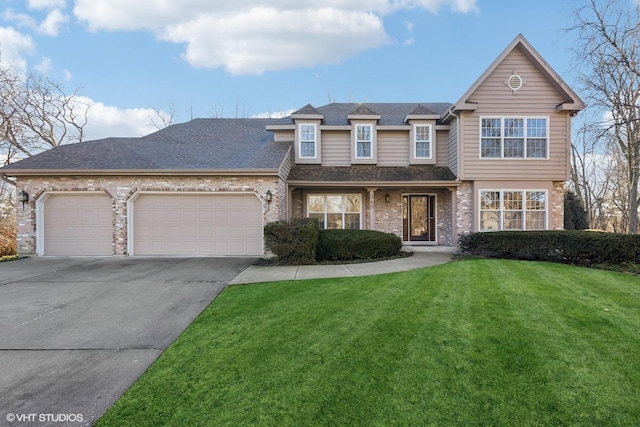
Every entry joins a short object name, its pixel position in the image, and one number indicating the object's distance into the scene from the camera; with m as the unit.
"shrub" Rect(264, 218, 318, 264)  9.90
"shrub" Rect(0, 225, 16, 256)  11.62
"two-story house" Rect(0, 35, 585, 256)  11.30
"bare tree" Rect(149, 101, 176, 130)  26.48
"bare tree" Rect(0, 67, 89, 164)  19.92
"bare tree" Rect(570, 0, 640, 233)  9.51
